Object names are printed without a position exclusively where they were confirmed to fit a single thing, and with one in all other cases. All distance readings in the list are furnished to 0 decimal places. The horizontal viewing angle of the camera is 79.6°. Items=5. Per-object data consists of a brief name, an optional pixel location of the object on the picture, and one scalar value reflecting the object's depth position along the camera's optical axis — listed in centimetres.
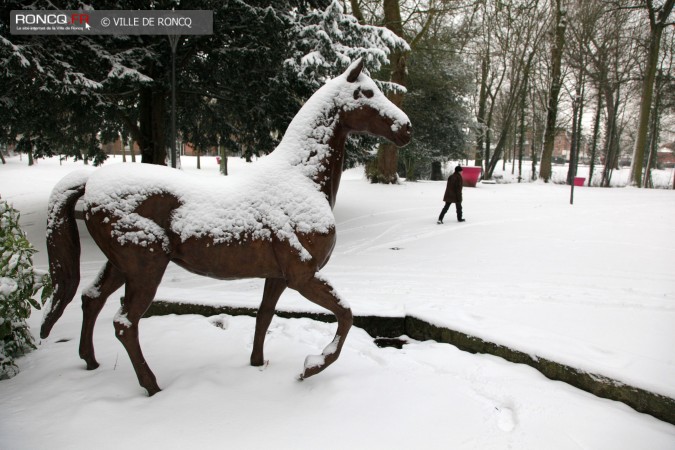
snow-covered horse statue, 267
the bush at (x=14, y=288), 302
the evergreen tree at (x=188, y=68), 702
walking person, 1122
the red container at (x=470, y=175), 2155
